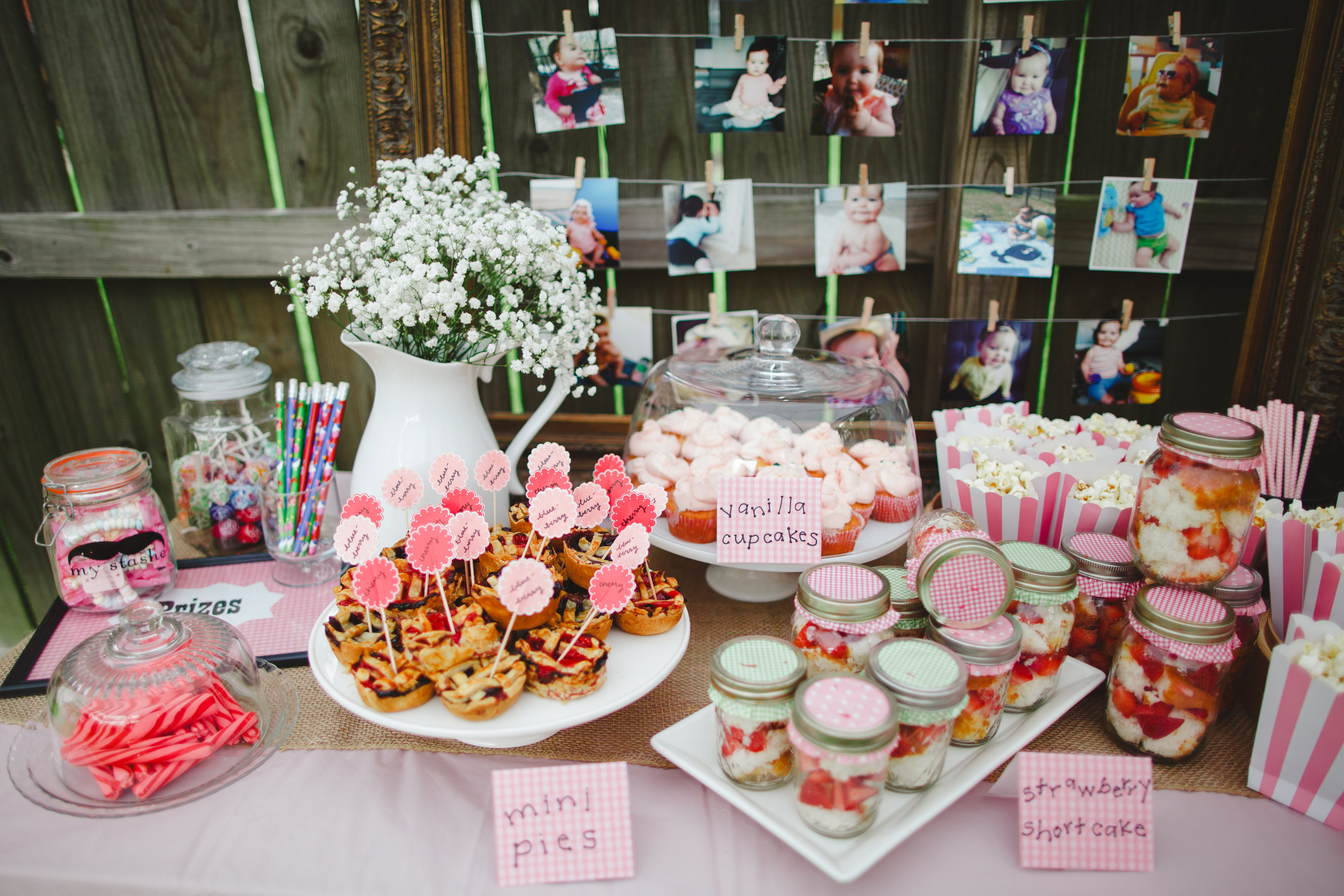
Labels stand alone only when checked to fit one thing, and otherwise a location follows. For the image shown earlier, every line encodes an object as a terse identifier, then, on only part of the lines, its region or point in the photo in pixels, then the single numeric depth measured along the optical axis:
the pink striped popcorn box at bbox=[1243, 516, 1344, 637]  1.20
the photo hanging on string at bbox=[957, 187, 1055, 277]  1.83
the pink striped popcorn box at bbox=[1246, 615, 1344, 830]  0.97
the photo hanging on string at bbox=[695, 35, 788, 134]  1.79
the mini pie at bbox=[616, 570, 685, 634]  1.21
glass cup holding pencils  1.55
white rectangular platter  0.91
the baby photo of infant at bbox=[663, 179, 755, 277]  1.91
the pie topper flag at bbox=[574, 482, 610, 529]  1.24
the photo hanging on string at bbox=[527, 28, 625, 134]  1.79
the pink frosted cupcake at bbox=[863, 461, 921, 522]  1.51
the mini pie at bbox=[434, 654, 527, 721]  1.02
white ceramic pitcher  1.43
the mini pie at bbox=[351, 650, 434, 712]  1.03
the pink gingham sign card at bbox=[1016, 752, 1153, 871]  0.96
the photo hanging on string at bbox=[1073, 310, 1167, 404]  1.94
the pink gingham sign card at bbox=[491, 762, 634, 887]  0.95
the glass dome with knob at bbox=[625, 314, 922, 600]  1.44
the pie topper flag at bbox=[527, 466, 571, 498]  1.27
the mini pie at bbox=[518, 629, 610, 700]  1.06
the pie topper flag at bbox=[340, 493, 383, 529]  1.17
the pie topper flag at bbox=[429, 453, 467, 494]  1.25
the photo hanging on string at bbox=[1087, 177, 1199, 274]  1.80
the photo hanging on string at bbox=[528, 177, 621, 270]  1.90
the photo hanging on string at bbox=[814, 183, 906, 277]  1.89
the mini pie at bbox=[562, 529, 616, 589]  1.31
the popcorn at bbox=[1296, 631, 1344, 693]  0.97
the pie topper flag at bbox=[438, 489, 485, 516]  1.26
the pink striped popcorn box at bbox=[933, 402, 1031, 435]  1.72
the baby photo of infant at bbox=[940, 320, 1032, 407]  1.97
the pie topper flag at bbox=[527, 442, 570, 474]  1.30
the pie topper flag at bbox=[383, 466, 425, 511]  1.21
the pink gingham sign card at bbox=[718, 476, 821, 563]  1.29
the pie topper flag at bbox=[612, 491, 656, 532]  1.24
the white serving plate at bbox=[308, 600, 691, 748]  1.02
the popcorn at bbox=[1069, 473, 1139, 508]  1.38
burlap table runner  1.12
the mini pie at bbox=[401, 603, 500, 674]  1.10
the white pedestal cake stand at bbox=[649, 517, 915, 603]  1.38
